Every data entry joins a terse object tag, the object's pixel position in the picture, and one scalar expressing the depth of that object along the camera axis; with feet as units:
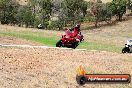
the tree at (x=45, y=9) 333.17
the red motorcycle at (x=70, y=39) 101.55
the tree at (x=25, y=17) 310.29
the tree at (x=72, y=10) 341.21
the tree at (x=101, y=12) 347.34
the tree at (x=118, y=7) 347.77
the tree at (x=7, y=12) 303.07
